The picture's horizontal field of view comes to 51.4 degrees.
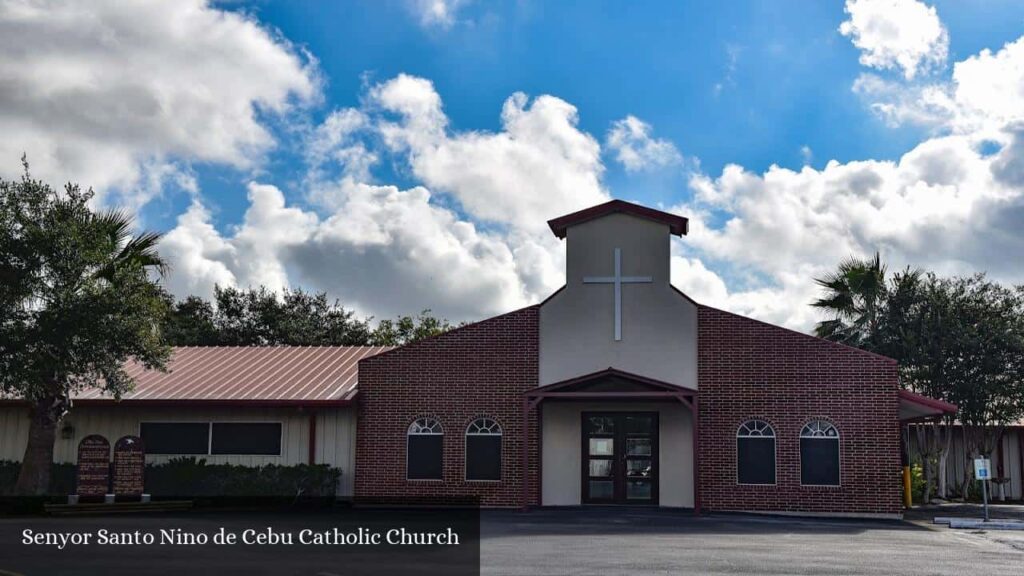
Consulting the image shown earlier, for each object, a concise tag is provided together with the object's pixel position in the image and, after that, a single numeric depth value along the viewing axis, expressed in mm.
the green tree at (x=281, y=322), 48219
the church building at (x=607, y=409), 22547
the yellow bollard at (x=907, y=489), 25609
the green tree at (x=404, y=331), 51000
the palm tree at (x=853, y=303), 28938
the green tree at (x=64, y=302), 20938
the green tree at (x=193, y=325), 46750
